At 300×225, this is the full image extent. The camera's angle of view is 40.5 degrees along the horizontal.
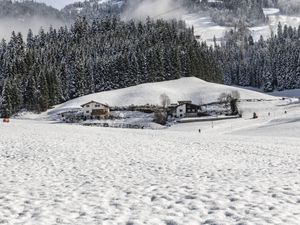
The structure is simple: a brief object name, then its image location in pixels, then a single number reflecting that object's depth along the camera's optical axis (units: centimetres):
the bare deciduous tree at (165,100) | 11759
